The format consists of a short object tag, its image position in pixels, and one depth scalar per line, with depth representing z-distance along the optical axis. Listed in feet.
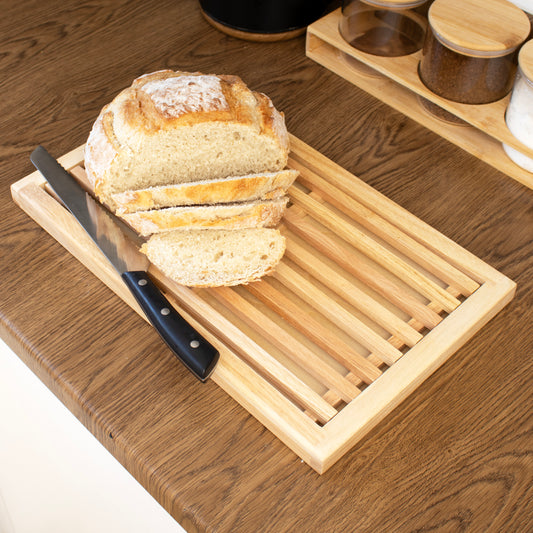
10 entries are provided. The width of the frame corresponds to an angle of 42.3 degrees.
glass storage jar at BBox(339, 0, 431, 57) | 3.81
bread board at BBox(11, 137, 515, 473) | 2.66
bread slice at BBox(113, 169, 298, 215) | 2.90
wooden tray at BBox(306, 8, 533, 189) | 3.48
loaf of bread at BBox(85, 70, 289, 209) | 2.92
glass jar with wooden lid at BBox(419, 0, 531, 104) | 3.25
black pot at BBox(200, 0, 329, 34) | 3.97
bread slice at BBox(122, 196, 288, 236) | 2.88
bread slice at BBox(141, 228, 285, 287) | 2.90
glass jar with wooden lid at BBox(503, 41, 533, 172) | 3.07
